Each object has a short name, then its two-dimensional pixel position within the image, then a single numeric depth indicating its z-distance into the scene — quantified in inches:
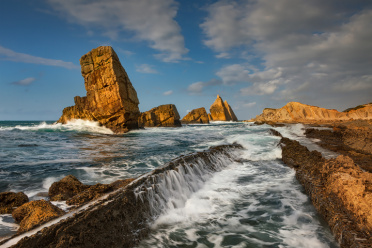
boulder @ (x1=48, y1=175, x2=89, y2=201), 157.8
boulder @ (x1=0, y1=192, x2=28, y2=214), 132.2
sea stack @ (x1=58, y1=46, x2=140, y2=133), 1009.5
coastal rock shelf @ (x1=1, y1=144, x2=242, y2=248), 74.1
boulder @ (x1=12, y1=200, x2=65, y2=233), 99.4
